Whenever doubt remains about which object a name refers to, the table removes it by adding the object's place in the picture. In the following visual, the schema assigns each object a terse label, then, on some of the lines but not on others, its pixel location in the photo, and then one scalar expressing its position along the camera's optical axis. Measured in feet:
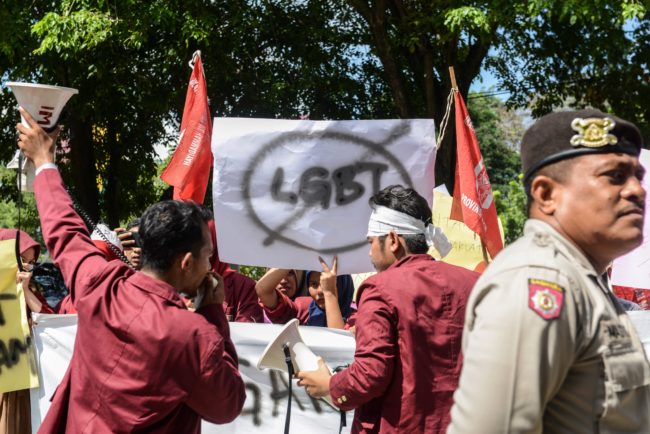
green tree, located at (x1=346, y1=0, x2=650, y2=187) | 34.42
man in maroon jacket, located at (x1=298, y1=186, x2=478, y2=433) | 11.37
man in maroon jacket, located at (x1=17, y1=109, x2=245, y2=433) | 9.62
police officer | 5.79
